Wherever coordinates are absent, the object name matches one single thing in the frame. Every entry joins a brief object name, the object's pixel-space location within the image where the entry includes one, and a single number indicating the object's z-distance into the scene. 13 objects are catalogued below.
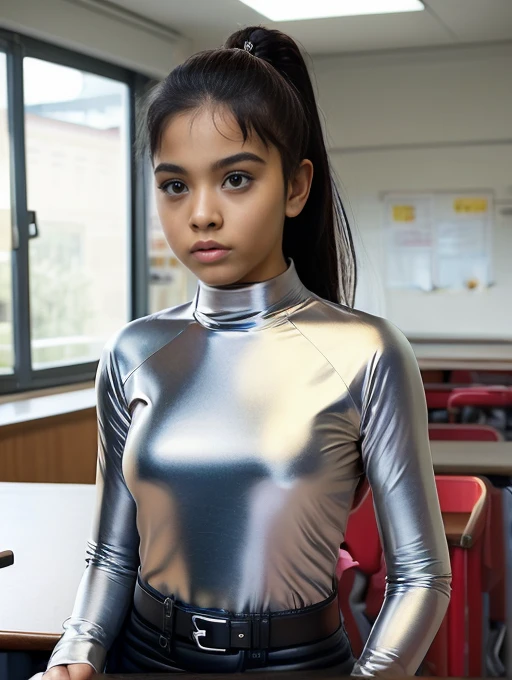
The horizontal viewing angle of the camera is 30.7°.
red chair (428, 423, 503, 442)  3.10
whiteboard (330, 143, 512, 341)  6.16
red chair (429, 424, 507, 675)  2.17
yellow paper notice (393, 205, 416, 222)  6.41
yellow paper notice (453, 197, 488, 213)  6.21
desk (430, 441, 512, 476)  2.56
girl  0.96
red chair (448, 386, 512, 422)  3.80
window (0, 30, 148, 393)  4.45
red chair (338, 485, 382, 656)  2.00
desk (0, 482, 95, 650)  1.33
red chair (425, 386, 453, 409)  4.12
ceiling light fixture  4.97
